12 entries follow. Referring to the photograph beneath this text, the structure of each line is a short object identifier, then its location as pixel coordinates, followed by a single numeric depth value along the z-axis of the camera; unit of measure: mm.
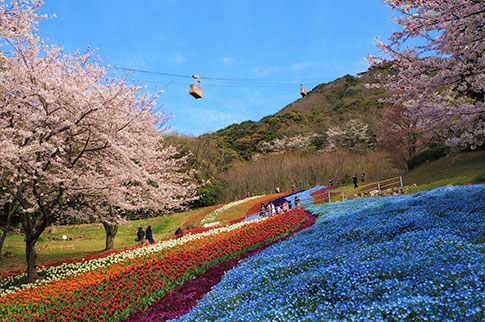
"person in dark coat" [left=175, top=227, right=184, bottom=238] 18178
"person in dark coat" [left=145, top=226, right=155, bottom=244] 18984
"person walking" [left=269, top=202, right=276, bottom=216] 22003
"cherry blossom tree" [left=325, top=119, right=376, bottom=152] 54781
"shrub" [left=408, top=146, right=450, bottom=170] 29141
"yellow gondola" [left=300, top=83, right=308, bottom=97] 22859
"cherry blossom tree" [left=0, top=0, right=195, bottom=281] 9797
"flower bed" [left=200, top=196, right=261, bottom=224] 31058
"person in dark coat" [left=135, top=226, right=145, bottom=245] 20244
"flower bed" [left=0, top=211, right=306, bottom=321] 7801
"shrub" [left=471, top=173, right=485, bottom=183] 16664
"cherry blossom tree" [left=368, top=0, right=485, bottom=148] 6984
